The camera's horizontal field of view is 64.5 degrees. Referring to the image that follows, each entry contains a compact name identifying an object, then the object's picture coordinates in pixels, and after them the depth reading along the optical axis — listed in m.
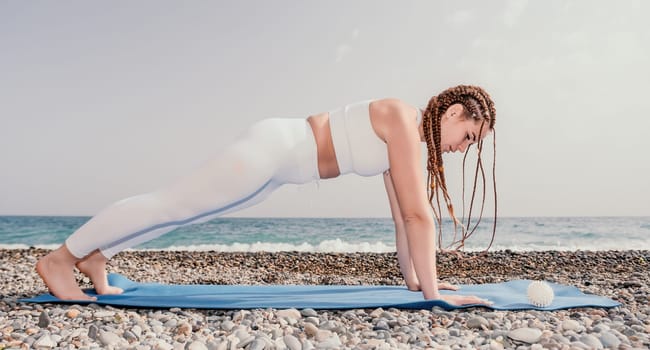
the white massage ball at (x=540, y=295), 2.96
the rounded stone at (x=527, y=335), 2.27
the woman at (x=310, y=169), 2.70
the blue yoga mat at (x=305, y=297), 2.88
